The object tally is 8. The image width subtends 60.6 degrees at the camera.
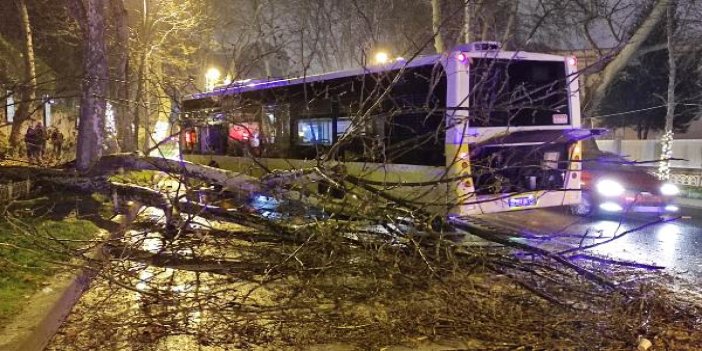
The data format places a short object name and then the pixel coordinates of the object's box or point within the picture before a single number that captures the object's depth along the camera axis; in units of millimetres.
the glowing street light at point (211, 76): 26188
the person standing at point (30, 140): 15480
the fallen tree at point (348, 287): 4793
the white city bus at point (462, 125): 8367
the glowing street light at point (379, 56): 17859
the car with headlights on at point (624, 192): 10633
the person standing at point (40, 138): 15672
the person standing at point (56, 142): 17281
